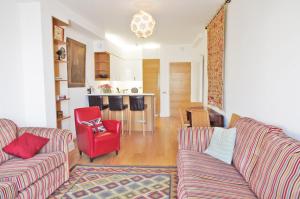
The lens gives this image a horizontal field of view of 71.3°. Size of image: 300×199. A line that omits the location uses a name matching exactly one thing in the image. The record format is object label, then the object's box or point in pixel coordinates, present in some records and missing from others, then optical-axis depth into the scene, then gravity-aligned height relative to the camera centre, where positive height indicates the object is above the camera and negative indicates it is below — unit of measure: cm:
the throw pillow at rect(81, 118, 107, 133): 366 -68
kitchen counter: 558 -81
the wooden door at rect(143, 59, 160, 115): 814 +35
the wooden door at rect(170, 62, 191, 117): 783 +8
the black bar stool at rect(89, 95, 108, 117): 526 -35
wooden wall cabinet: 599 +62
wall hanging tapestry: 362 +54
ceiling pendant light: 325 +98
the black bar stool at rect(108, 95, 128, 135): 519 -42
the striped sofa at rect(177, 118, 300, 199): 137 -70
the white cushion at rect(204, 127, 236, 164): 230 -68
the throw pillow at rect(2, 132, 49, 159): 239 -70
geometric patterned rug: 241 -124
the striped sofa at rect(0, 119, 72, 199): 196 -84
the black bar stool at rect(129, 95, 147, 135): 517 -42
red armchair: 342 -85
